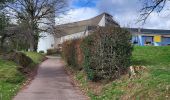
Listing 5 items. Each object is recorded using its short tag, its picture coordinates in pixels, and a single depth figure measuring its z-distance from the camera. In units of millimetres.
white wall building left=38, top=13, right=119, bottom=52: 38395
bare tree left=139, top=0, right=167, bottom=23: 7542
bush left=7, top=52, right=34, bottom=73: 15242
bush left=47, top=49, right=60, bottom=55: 33854
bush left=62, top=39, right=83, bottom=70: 13135
